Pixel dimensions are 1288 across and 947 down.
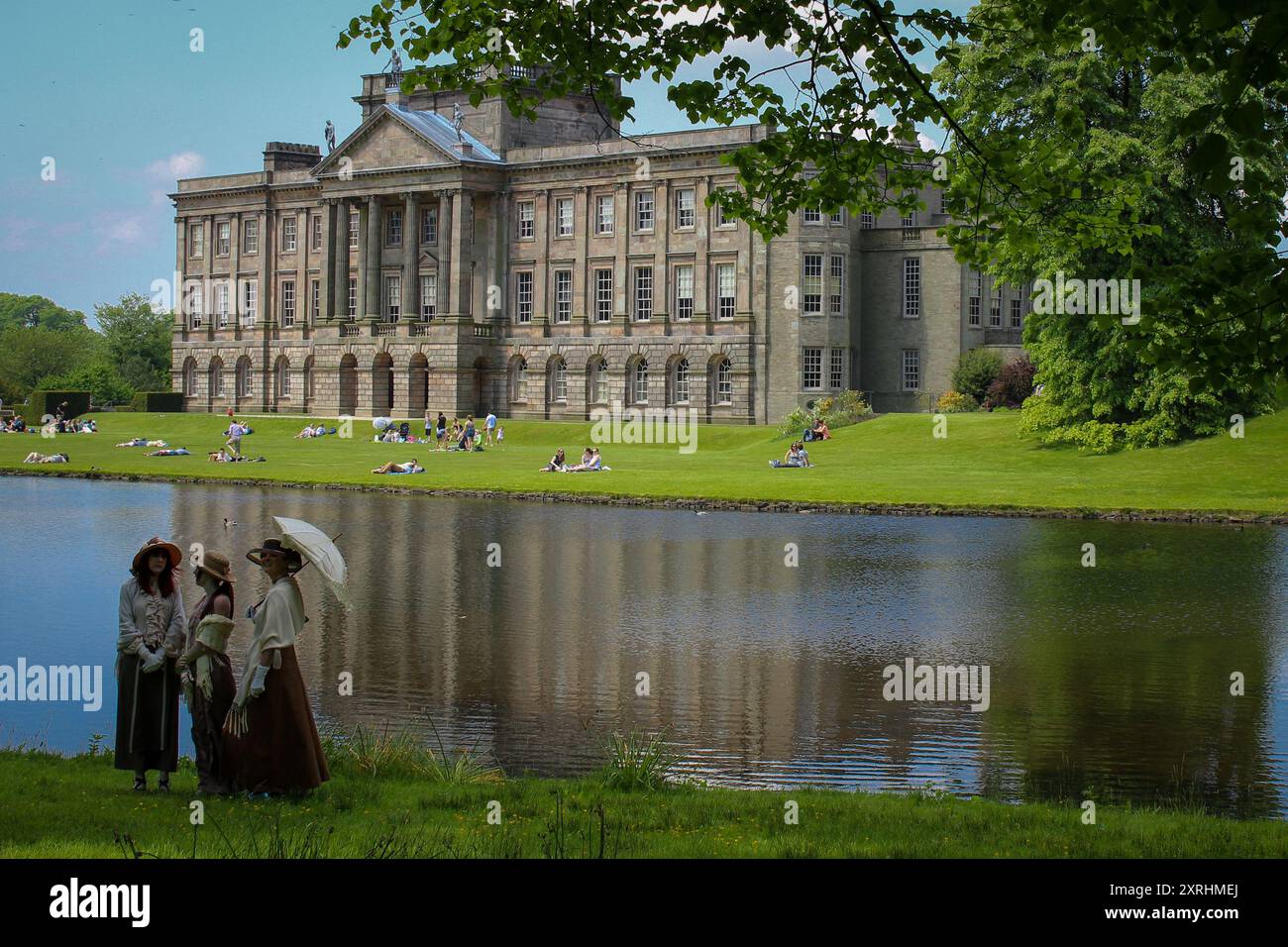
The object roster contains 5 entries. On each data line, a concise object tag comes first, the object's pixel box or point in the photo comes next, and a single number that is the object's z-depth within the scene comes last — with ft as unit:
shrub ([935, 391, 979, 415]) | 247.91
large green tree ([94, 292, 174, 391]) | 436.35
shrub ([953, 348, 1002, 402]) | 260.21
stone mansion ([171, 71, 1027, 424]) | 278.87
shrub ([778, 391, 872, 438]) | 233.55
